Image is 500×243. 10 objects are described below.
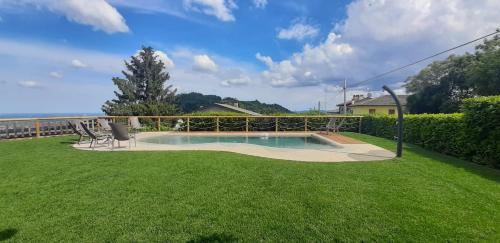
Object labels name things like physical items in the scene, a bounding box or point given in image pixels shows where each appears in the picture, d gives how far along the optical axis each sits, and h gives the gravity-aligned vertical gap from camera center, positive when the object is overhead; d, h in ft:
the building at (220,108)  85.81 +2.85
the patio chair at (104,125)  38.28 -1.09
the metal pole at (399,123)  22.91 -0.67
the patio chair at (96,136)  29.49 -2.06
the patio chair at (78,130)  32.60 -1.52
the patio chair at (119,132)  28.17 -1.56
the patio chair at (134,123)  44.87 -0.98
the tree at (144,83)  104.37 +13.70
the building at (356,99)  155.41 +9.92
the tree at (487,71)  60.90 +10.19
